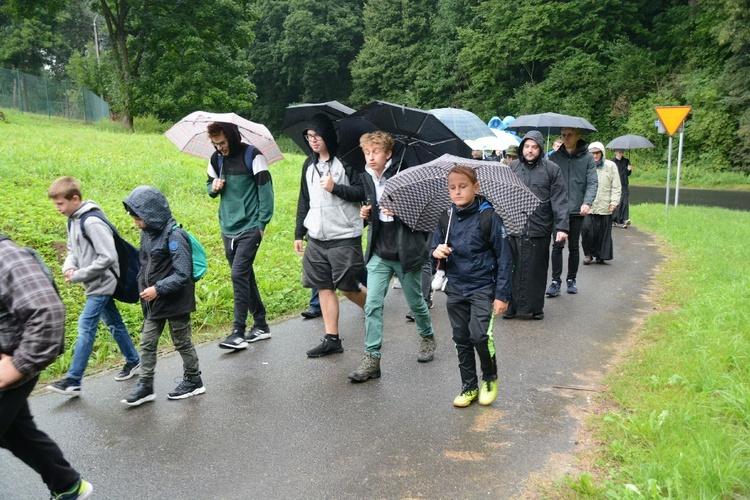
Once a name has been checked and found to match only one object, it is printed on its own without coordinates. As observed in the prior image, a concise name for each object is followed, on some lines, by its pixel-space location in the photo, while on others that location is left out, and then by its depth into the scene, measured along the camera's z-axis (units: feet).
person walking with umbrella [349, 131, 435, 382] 17.07
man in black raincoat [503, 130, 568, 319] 23.24
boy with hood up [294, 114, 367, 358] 18.13
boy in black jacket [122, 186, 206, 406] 14.90
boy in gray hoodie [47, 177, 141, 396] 15.66
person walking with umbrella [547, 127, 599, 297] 26.96
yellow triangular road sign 52.95
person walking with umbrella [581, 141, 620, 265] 33.71
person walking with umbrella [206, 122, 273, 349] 19.49
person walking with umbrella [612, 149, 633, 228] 50.03
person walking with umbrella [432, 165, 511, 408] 14.74
